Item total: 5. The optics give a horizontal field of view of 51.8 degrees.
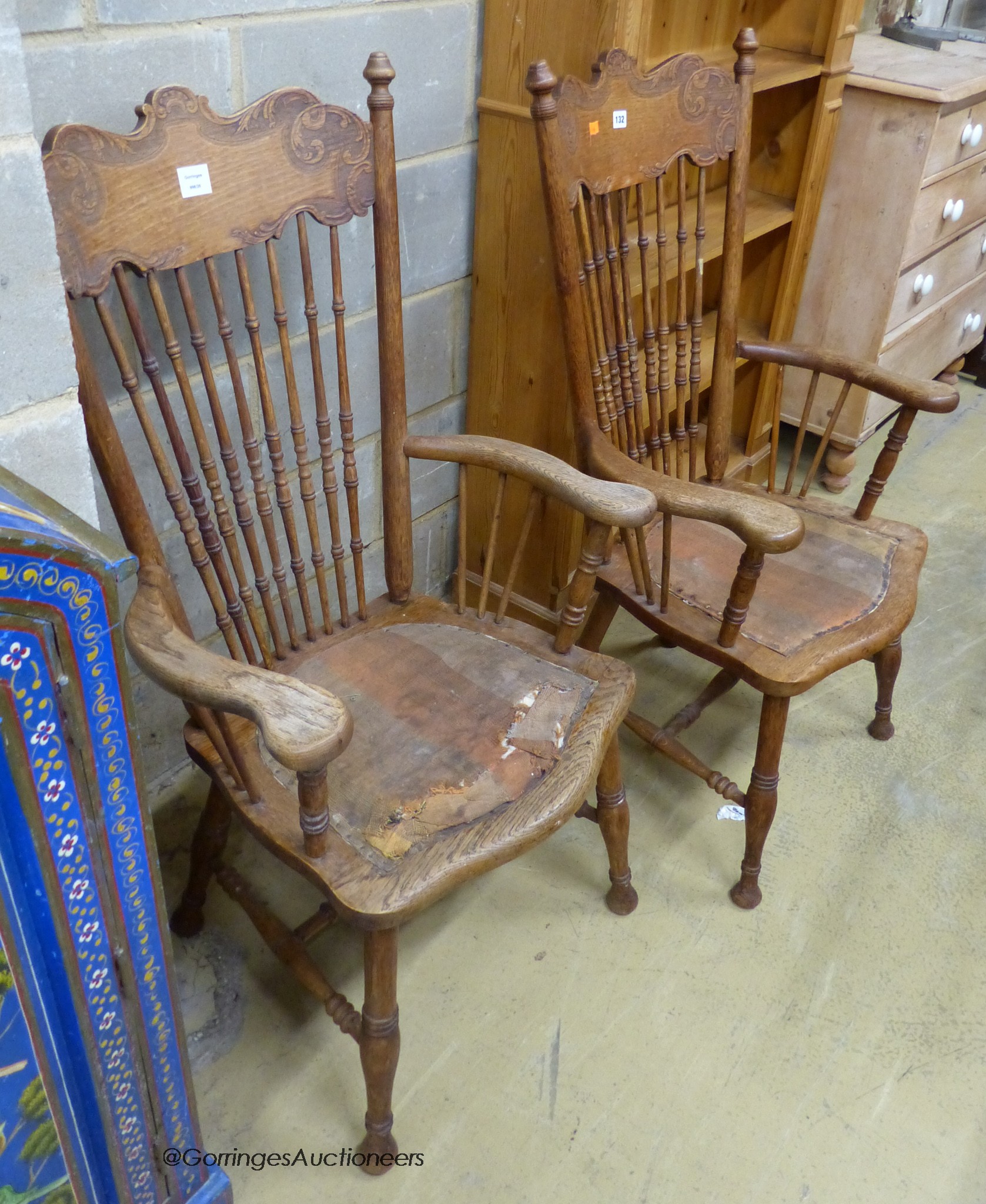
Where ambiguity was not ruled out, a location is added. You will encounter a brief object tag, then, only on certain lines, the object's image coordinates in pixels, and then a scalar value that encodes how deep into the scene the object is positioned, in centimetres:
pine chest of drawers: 234
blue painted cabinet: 72
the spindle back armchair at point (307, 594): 105
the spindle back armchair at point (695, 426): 143
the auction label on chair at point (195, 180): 111
